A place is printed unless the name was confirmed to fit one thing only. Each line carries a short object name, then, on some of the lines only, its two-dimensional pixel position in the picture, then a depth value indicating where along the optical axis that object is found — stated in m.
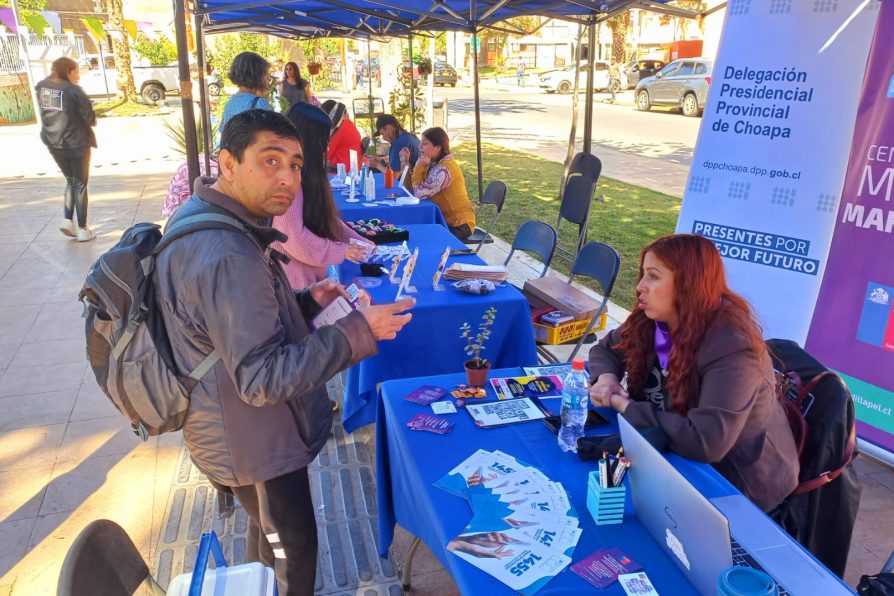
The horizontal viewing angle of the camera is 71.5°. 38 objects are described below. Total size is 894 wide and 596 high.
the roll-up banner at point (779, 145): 2.94
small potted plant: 2.22
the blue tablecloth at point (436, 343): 3.02
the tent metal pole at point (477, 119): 8.03
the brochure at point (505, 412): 2.03
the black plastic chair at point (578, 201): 5.55
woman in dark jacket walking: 6.30
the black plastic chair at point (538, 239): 4.14
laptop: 1.22
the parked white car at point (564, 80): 24.80
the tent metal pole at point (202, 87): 4.60
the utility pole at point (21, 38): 12.79
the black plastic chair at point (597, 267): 3.52
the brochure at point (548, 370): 2.38
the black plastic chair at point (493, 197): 5.67
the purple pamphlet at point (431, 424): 1.96
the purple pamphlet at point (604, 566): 1.39
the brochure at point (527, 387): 2.22
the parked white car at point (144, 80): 20.52
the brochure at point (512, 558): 1.38
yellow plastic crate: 3.52
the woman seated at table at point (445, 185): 5.48
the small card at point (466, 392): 2.17
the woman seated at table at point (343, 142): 7.18
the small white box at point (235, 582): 1.38
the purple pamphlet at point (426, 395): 2.14
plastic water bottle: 1.88
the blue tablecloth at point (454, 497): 1.41
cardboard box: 3.61
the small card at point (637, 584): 1.35
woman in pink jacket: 2.94
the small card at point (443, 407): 2.07
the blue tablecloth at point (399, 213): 5.27
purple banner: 2.85
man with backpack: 1.46
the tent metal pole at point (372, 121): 11.85
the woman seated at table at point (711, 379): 1.77
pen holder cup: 1.54
